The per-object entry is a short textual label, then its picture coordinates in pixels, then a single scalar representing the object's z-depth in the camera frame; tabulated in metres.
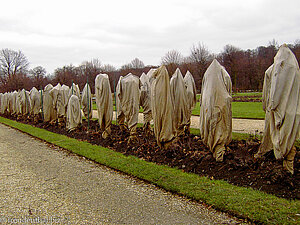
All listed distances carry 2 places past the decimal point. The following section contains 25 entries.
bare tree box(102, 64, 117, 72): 61.50
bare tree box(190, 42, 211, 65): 36.20
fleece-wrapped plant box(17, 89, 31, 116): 19.58
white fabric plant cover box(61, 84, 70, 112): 13.53
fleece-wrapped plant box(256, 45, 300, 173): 4.51
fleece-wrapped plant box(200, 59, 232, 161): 5.59
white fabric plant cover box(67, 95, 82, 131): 11.42
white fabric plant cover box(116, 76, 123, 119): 9.33
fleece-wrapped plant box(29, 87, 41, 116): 17.33
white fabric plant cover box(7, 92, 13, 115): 23.47
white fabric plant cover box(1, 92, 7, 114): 25.39
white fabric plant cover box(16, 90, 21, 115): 20.34
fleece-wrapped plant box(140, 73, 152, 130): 10.23
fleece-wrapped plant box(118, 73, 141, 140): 8.76
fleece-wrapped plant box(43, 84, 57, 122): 14.38
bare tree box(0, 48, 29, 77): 58.94
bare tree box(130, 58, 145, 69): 63.51
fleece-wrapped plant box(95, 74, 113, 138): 9.09
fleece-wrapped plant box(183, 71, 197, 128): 9.54
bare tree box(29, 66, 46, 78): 56.62
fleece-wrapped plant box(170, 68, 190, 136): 8.17
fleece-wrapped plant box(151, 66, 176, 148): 6.85
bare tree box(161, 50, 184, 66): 38.84
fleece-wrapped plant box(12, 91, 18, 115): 21.91
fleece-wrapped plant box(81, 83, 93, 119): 13.52
